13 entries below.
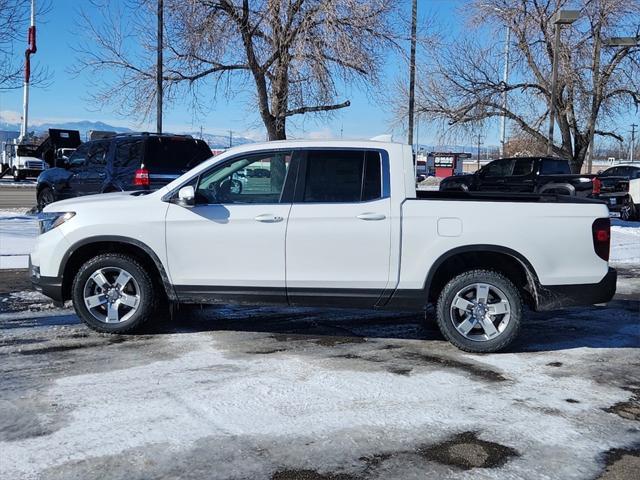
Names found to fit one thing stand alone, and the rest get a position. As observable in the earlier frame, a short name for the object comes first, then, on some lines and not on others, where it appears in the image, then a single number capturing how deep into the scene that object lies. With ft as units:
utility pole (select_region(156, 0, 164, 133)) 48.32
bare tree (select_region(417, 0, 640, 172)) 72.08
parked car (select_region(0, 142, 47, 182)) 122.83
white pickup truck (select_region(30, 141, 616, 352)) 19.06
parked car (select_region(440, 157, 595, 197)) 56.59
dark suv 35.53
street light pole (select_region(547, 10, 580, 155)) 59.06
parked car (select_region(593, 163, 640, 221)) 59.93
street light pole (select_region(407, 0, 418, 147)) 51.34
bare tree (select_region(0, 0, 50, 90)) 44.96
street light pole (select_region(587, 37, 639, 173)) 65.07
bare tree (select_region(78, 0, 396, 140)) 46.39
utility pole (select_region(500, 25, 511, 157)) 76.77
